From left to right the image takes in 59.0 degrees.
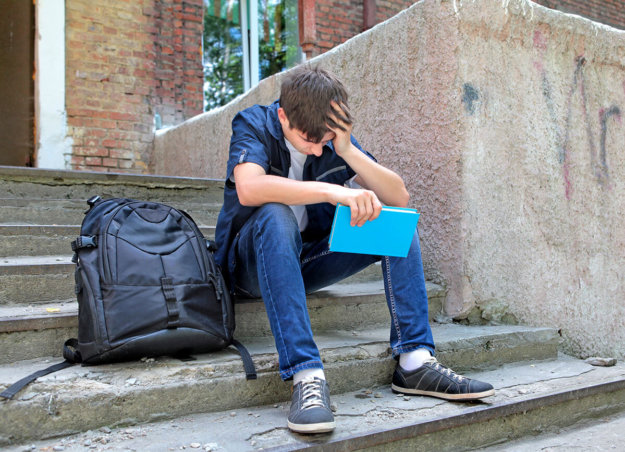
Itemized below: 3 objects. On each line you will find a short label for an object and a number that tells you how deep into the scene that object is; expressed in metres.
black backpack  1.57
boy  1.61
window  6.38
